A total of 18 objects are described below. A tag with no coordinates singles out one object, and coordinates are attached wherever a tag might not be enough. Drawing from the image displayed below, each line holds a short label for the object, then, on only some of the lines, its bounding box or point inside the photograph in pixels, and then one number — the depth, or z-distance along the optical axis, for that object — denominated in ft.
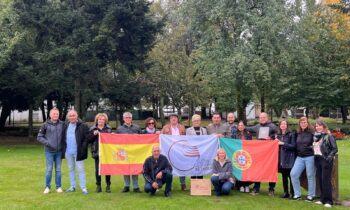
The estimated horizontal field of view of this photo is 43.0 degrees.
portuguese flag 34.32
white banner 36.01
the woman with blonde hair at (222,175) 33.50
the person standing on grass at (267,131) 34.58
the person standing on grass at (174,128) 36.20
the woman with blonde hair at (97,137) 34.60
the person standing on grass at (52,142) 33.83
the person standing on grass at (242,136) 35.91
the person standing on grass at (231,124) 35.73
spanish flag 34.91
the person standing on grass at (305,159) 31.53
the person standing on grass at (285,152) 32.83
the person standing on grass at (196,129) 36.11
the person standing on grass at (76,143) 33.99
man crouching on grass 33.09
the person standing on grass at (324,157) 30.19
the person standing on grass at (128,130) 35.35
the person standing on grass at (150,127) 36.65
